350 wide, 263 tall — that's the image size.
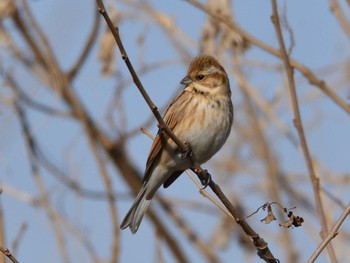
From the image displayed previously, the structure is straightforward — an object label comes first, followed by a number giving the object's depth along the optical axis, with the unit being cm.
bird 805
